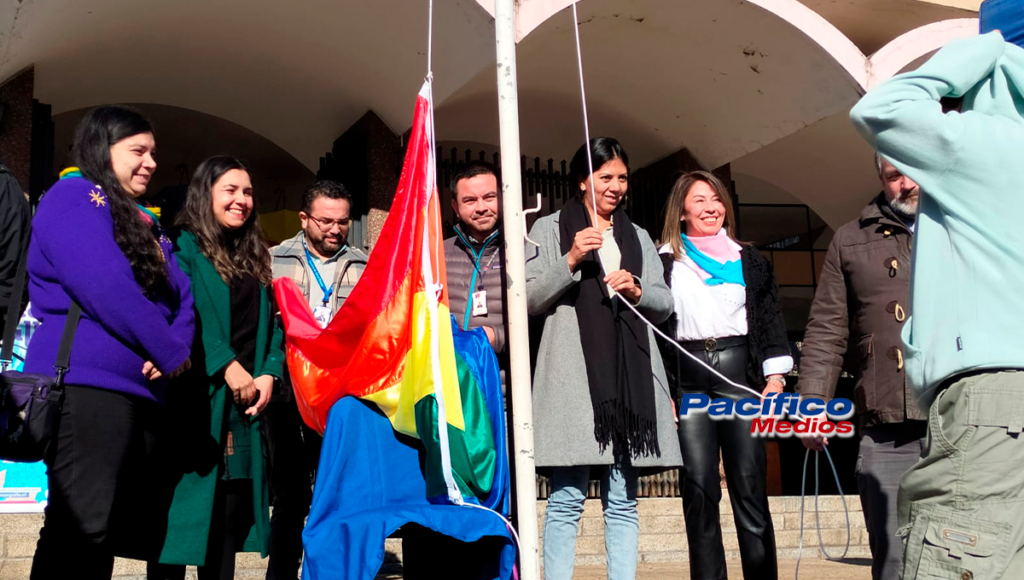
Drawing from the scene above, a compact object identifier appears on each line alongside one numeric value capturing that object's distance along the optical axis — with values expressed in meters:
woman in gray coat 3.96
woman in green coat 3.79
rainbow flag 3.34
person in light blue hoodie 2.33
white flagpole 3.13
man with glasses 4.25
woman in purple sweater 3.22
